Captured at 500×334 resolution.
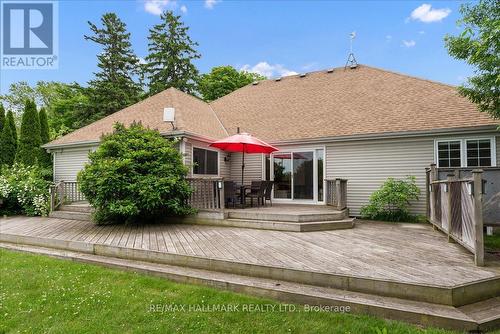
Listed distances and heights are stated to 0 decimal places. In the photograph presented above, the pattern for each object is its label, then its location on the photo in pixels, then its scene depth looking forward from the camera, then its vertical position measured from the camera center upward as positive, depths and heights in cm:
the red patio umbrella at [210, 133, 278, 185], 801 +98
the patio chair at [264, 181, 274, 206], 905 -45
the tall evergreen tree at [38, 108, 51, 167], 1299 +217
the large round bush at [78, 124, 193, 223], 727 +0
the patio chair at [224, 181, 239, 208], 855 -47
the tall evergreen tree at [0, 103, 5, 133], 1408 +308
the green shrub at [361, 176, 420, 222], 836 -71
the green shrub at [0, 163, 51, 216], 991 -51
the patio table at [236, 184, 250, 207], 852 -46
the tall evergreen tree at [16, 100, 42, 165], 1271 +175
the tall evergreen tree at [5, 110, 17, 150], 1409 +285
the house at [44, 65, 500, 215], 853 +146
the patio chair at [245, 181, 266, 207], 882 -40
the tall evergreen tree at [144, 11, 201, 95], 2544 +1112
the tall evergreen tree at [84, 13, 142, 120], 2295 +992
